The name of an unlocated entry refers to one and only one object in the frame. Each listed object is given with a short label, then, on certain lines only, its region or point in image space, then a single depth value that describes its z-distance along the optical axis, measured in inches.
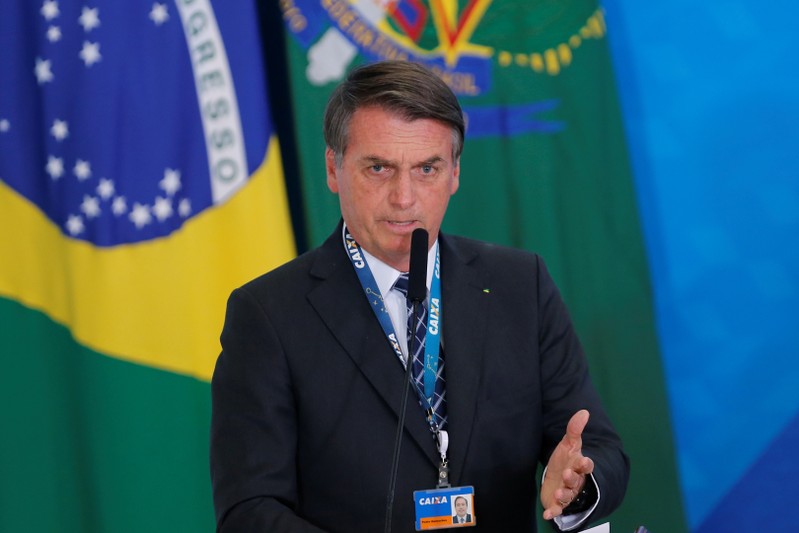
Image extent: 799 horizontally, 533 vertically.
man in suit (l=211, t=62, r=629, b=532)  188.2
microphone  181.7
